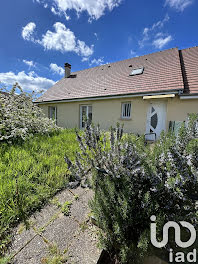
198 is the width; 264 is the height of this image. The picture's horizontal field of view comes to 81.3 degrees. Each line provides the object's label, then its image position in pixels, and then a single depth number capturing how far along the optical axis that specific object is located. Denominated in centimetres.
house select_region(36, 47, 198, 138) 682
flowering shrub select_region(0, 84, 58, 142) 446
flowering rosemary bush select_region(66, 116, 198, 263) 111
